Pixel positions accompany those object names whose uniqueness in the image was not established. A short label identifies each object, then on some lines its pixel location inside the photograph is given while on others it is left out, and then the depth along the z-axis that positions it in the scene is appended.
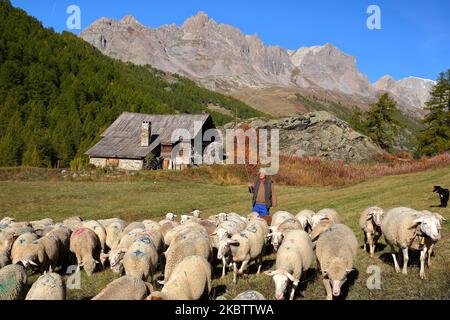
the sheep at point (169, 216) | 16.78
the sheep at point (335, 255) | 7.83
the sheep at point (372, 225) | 11.05
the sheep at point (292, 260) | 7.51
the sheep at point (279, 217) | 13.43
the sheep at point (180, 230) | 11.73
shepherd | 13.50
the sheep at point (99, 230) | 12.97
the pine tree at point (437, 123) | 48.81
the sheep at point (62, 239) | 11.96
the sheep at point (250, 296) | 6.35
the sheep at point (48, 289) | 7.12
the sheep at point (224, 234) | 9.86
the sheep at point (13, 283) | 7.64
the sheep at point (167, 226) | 13.20
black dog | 15.97
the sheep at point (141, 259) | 9.23
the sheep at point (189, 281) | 7.25
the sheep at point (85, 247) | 11.14
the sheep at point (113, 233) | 12.98
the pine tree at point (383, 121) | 56.59
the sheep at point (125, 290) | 6.80
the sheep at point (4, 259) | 10.40
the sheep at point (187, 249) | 9.16
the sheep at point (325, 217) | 12.57
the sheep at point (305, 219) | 13.22
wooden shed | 44.66
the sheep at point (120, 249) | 10.37
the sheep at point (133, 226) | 12.90
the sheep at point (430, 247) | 9.14
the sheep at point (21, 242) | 11.03
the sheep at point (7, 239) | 11.80
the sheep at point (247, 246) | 10.07
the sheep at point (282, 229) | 11.19
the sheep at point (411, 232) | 8.66
